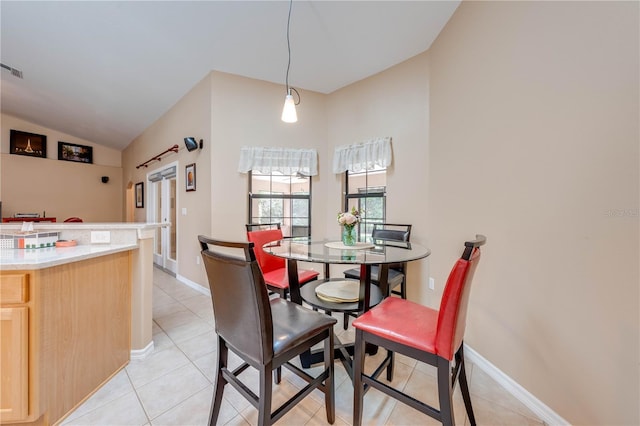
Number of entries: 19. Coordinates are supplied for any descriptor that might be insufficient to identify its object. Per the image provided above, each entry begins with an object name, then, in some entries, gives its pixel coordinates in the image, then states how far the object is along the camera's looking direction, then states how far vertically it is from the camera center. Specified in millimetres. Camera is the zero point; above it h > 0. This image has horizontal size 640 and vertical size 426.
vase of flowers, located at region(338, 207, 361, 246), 1892 -99
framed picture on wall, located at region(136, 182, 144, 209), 5396 +389
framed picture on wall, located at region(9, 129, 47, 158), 5031 +1439
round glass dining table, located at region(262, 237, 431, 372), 1513 -288
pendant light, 2031 +848
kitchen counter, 1793 -240
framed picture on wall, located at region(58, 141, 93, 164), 5645 +1420
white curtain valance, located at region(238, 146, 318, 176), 3268 +719
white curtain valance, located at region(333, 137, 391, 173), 3025 +748
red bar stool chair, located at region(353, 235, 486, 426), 1002 -556
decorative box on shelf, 1599 -185
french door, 4250 +23
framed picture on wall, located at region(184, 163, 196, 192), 3479 +517
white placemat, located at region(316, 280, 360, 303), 1733 -595
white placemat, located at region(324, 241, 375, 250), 1944 -274
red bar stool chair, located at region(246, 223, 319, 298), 2049 -546
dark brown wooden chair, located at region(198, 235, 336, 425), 1002 -562
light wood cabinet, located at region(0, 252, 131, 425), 1193 -690
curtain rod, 3810 +975
